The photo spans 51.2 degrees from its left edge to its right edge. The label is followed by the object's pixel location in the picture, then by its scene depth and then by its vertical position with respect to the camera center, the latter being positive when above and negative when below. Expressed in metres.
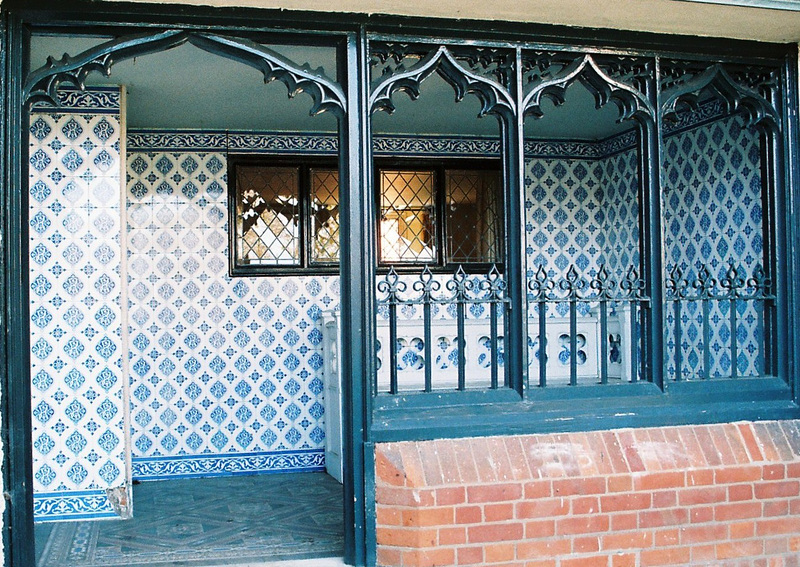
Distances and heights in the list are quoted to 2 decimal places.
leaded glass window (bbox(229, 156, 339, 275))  8.05 +0.80
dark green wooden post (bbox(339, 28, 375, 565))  4.45 +0.16
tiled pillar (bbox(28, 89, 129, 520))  6.19 -0.08
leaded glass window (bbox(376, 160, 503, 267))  8.33 +0.83
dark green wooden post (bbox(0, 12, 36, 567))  4.17 -0.12
